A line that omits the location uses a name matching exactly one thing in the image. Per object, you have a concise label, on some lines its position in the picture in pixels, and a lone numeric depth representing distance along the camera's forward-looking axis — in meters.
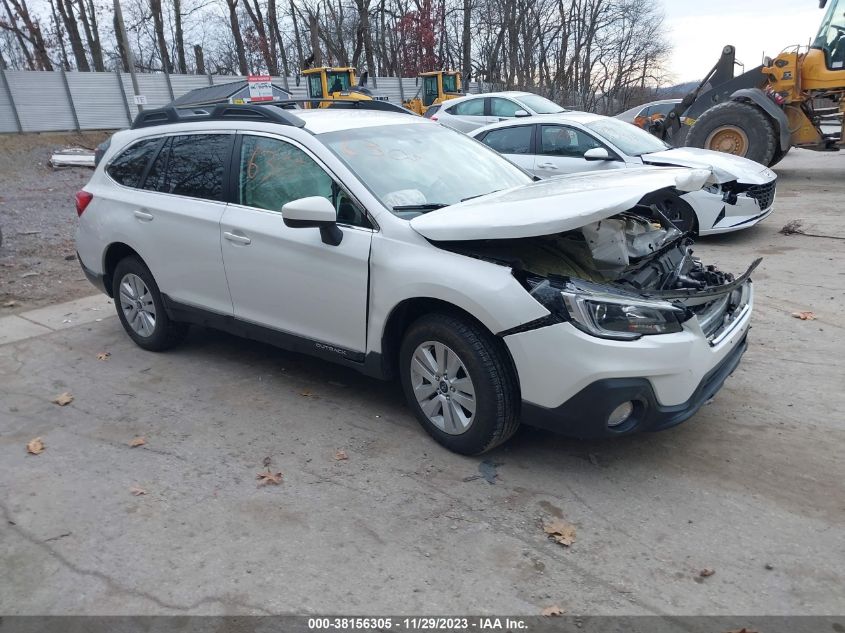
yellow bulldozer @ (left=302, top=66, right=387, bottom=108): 20.56
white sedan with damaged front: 7.89
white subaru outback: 3.14
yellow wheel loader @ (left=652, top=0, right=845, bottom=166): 12.06
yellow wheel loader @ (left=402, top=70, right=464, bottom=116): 23.30
